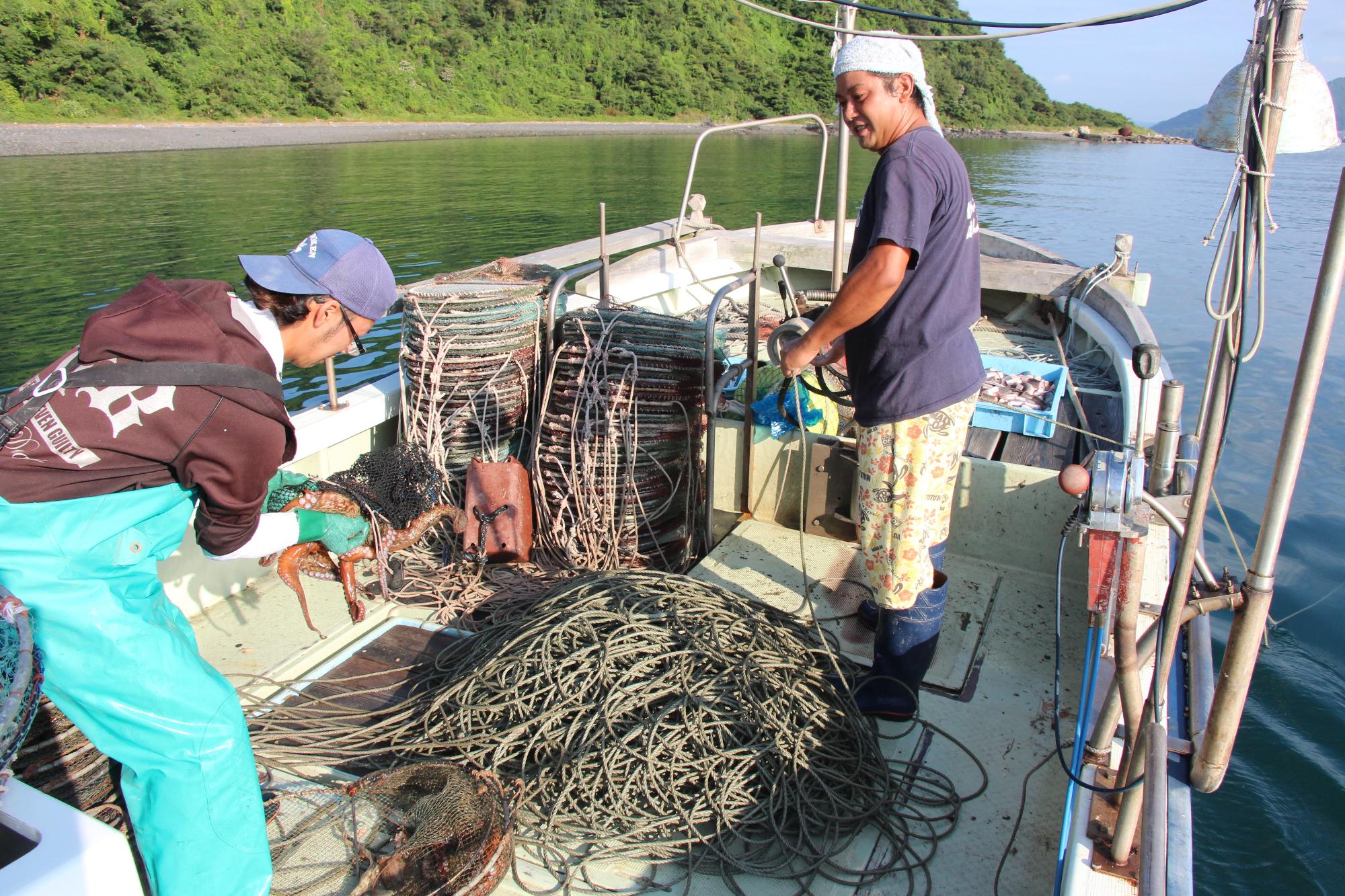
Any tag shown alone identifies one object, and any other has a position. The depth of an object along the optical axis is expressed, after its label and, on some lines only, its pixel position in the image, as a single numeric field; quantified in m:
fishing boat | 1.48
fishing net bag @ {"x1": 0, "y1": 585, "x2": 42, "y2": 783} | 1.39
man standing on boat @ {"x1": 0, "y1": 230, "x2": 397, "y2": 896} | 1.59
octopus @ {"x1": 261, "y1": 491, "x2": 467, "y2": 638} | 2.35
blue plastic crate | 4.34
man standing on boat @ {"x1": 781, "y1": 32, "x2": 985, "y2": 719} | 2.10
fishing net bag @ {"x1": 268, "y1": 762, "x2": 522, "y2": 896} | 2.03
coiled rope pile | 2.16
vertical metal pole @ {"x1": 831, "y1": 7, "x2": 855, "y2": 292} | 3.74
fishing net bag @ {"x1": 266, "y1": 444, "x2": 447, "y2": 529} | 3.09
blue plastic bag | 3.62
